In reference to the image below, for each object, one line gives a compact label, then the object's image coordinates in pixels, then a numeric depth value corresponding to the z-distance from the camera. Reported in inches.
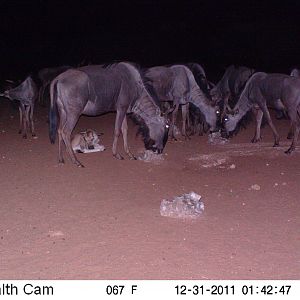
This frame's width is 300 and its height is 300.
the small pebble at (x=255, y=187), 318.0
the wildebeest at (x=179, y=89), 506.6
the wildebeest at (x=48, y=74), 693.9
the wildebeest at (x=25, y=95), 510.6
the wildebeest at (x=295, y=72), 515.9
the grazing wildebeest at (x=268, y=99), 423.8
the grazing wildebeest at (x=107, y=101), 381.1
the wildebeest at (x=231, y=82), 568.4
